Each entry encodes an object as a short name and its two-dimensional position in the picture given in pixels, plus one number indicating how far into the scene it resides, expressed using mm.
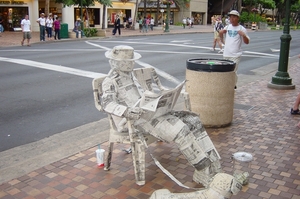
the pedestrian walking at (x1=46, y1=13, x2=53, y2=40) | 26656
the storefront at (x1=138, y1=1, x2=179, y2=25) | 55603
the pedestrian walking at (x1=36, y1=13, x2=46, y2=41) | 25312
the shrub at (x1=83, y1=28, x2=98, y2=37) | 29750
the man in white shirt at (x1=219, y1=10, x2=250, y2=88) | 7906
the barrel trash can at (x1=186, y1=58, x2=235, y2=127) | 5941
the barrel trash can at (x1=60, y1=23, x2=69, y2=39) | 27484
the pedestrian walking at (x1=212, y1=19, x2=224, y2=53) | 19683
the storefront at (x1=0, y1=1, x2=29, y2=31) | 35625
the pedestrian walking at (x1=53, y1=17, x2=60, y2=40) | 26728
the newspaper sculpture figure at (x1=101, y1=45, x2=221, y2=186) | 3762
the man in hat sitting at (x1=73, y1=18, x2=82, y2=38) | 28612
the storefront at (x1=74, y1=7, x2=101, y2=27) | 46594
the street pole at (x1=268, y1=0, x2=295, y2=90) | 9758
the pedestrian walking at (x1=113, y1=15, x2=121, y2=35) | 33156
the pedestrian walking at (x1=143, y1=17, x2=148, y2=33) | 39438
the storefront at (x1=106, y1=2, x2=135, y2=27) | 49128
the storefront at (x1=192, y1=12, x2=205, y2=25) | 66125
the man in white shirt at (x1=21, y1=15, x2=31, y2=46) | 21312
